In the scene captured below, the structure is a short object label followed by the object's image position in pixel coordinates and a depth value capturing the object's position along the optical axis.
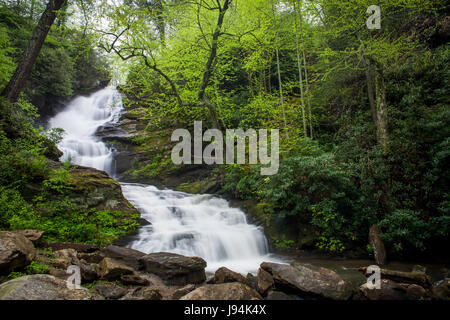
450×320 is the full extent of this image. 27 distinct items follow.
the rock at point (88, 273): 3.40
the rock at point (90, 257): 4.25
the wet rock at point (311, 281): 3.24
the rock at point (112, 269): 3.71
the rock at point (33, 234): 4.04
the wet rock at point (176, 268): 4.17
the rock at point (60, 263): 3.45
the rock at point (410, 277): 3.50
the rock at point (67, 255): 3.77
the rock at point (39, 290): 2.31
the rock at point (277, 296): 3.34
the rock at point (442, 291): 3.21
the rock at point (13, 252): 2.74
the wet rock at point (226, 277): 3.85
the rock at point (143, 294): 3.12
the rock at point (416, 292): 3.26
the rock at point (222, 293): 2.93
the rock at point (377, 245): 5.40
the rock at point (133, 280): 3.68
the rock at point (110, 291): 3.17
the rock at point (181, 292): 3.40
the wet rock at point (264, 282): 3.63
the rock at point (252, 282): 3.81
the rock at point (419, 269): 4.30
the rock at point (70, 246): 4.32
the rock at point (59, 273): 3.17
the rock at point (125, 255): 4.48
